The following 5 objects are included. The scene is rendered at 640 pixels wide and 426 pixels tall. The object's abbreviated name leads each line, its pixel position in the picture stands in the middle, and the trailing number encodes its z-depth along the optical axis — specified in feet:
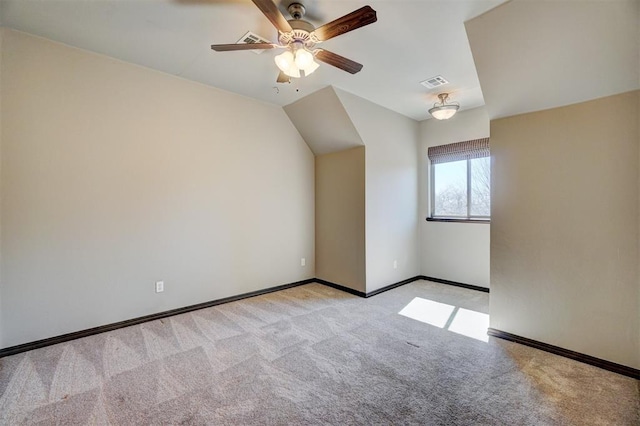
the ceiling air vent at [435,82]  10.36
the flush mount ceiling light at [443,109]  11.51
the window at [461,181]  13.70
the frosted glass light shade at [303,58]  6.65
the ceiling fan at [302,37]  5.66
